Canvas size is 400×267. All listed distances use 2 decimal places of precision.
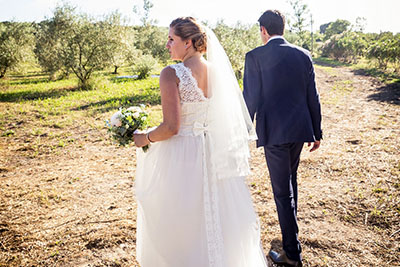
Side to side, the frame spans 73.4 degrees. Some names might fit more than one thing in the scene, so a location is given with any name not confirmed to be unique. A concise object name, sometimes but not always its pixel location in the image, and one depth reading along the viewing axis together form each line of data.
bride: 2.18
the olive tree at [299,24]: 39.44
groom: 2.51
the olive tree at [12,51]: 18.25
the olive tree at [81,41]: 15.87
